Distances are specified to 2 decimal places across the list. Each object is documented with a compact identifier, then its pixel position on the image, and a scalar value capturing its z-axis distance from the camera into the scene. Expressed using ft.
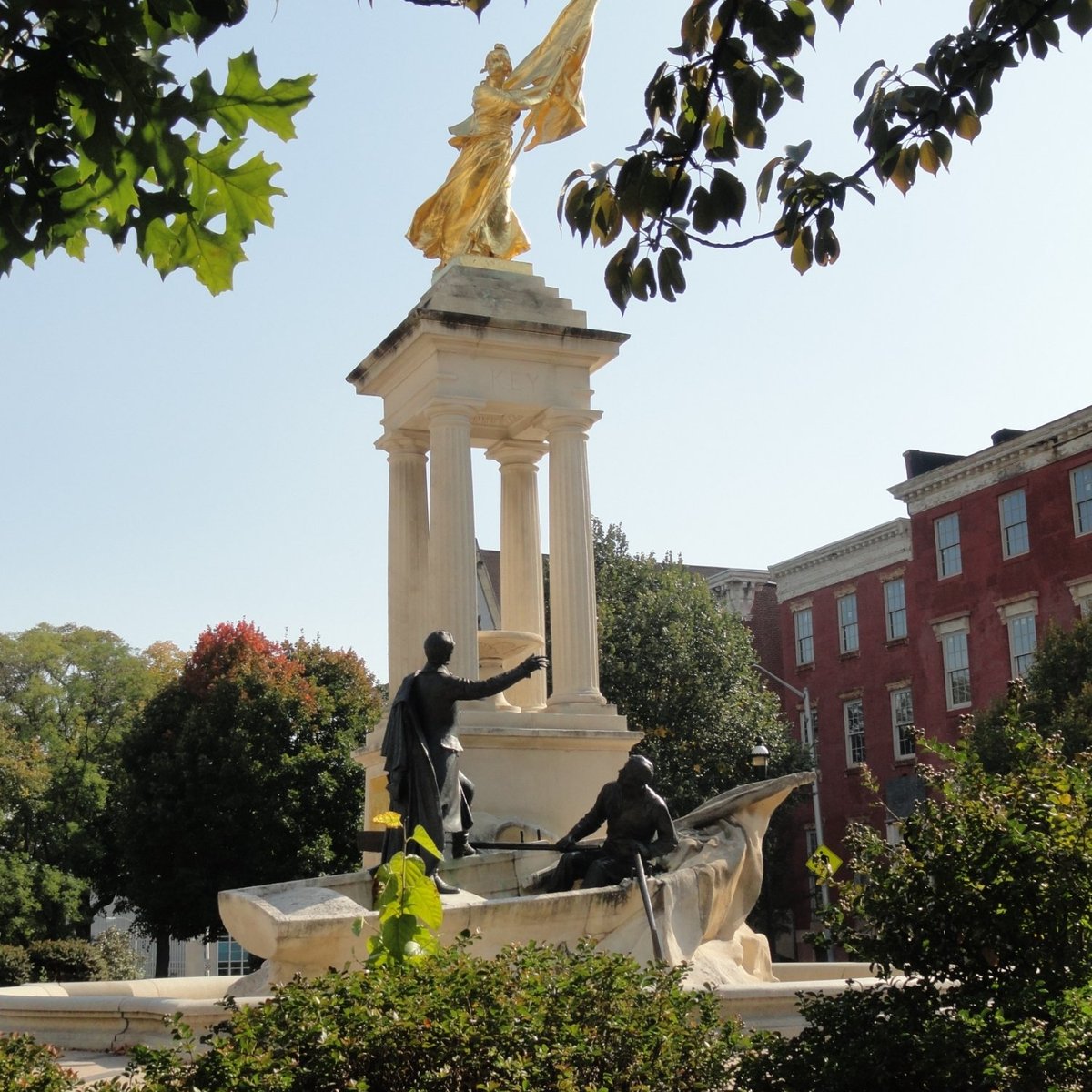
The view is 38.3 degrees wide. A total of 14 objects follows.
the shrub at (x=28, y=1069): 20.65
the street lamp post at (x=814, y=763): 145.07
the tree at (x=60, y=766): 153.79
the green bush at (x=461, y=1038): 19.20
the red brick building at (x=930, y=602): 135.44
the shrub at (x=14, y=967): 117.50
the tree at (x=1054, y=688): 107.14
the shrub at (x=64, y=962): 124.36
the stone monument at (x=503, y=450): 60.85
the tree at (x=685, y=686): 123.75
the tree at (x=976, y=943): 21.50
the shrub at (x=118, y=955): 145.38
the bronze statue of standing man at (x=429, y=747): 45.93
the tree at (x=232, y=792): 129.29
